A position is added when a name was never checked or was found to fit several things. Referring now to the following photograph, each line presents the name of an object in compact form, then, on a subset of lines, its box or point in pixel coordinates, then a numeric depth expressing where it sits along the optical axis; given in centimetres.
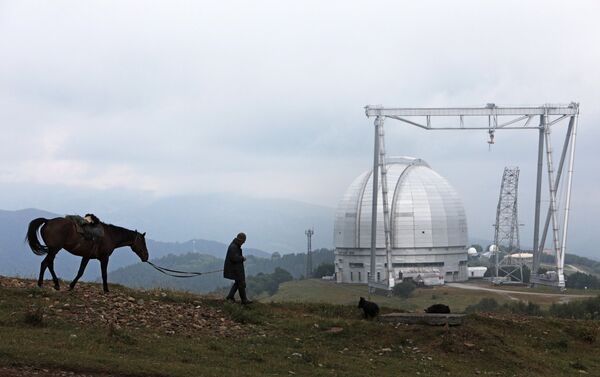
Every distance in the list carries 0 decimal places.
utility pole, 15501
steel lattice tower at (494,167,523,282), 12469
